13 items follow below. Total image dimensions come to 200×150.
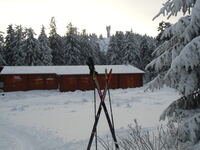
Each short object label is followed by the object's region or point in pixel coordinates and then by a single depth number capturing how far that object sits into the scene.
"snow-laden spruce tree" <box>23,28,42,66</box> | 44.03
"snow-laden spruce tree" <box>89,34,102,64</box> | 70.38
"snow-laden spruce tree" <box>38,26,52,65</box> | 45.92
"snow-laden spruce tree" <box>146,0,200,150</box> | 3.76
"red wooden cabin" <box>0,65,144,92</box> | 29.22
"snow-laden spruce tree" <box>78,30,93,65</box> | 54.03
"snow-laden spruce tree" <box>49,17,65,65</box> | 51.66
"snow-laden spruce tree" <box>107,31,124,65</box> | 53.66
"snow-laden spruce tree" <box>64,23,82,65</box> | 50.28
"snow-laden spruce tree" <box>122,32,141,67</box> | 50.06
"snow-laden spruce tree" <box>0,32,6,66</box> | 41.06
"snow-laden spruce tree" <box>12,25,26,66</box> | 44.72
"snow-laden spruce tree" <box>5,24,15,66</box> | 46.56
